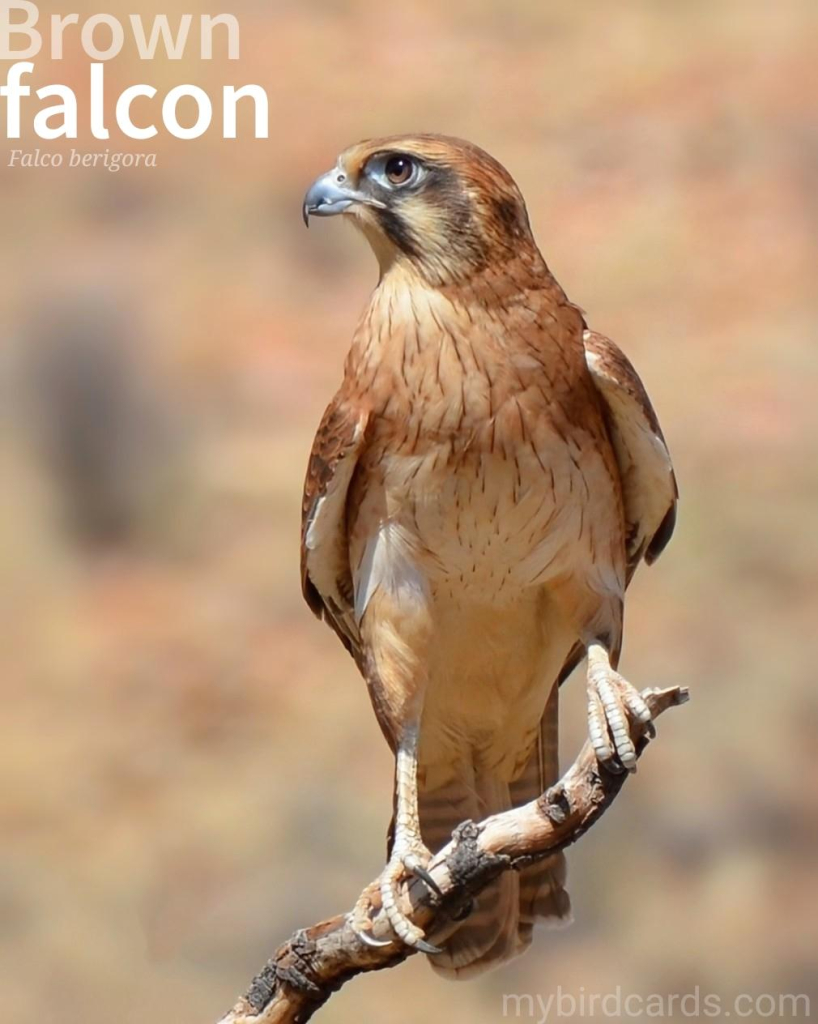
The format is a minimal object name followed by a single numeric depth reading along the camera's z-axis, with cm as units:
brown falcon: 927
